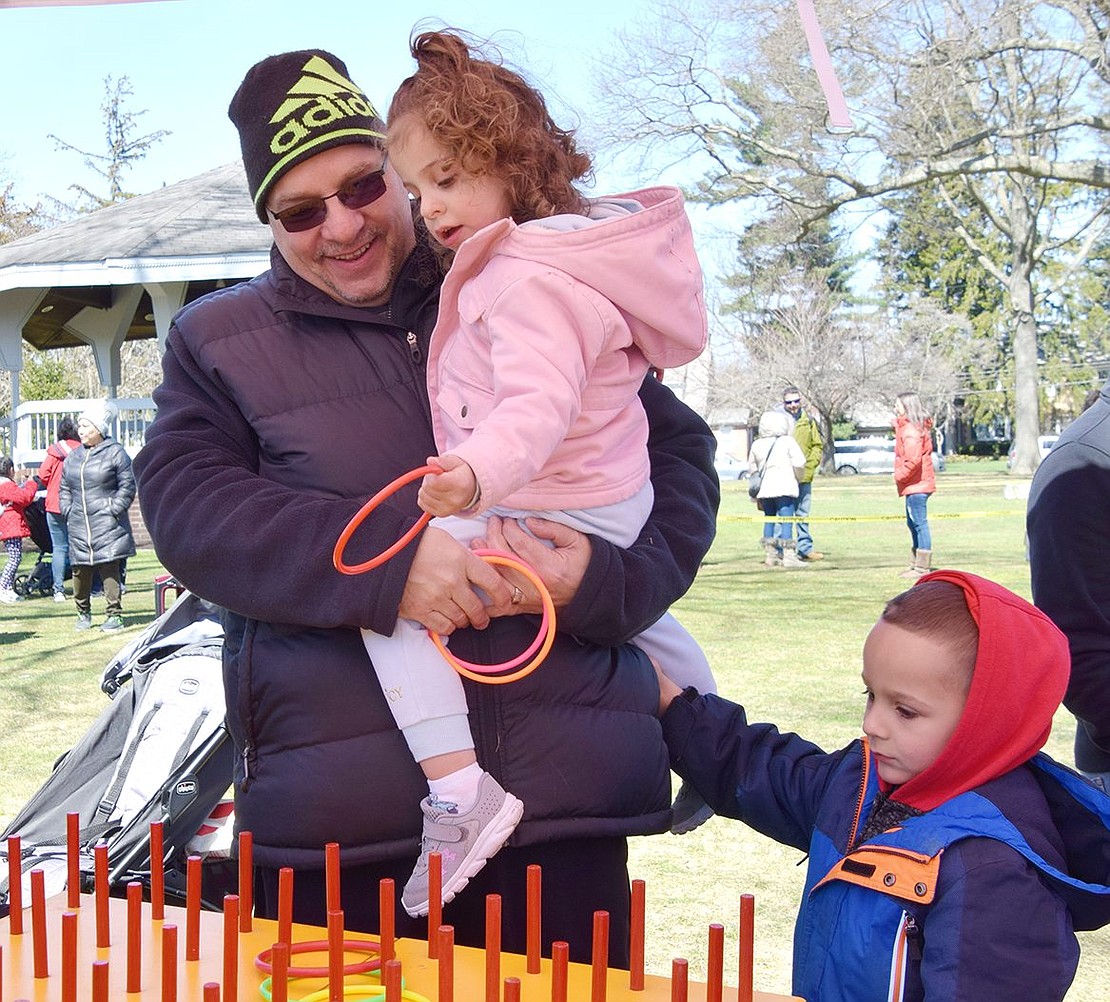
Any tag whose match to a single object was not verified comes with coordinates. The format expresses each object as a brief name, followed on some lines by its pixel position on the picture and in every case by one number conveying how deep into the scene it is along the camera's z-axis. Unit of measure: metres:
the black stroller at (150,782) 3.12
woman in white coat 14.05
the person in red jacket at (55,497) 11.83
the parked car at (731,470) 42.92
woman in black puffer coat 10.83
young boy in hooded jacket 1.72
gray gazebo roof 18.06
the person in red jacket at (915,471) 12.70
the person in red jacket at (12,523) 12.89
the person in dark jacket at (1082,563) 2.54
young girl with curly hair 1.83
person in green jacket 14.73
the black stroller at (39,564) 13.69
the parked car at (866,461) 50.69
